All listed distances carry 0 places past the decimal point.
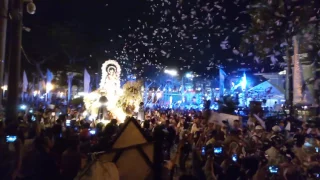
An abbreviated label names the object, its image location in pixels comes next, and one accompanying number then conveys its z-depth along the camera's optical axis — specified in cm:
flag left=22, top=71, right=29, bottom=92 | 2427
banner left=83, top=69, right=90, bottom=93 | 2280
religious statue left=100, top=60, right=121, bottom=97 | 1946
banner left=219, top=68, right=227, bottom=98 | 3153
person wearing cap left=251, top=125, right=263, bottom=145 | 936
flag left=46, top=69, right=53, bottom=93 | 2858
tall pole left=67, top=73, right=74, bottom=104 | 4136
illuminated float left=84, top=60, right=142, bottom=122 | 1758
